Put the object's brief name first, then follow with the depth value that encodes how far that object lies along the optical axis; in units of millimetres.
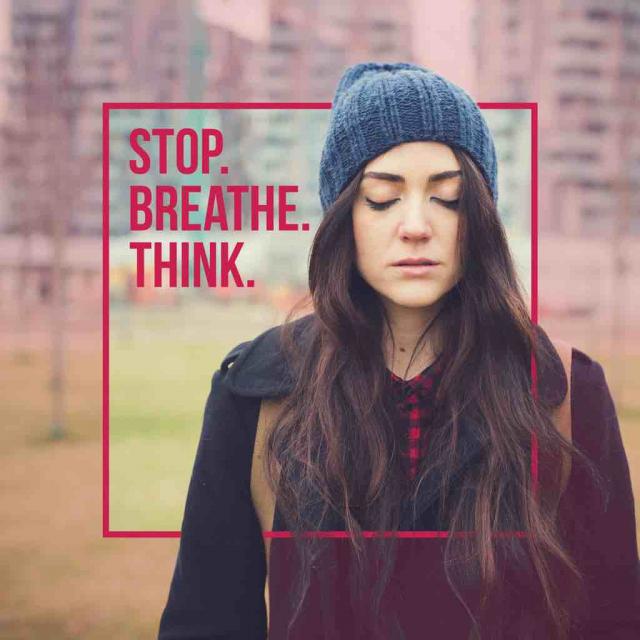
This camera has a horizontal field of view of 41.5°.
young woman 1067
